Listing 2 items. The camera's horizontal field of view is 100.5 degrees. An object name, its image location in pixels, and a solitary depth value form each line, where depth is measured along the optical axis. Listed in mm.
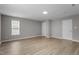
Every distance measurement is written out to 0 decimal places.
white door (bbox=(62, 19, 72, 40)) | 3376
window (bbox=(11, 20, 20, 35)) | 3046
